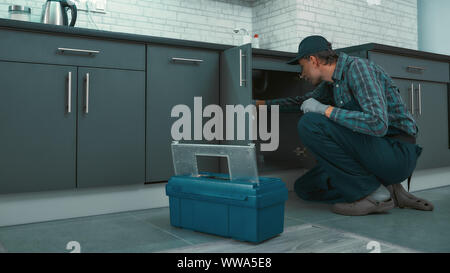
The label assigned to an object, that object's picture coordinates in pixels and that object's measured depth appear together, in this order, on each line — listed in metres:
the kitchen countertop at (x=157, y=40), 1.90
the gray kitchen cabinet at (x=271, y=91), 2.35
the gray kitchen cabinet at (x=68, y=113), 1.90
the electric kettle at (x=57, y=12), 2.47
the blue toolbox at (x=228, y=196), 1.56
